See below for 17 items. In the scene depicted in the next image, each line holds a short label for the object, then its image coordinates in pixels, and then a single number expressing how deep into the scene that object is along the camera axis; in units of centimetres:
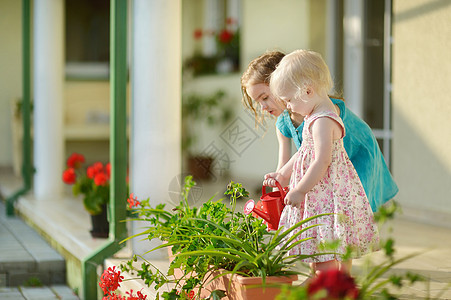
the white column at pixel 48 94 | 1017
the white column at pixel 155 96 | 569
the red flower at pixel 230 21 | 1294
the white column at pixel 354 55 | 914
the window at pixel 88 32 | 1693
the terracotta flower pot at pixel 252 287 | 356
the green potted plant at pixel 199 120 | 1267
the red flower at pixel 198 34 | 1416
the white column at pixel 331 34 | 966
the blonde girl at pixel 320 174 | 393
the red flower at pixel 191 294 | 388
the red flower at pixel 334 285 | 225
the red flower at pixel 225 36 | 1292
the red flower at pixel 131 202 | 466
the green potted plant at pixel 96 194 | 696
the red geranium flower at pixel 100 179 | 708
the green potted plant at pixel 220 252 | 363
